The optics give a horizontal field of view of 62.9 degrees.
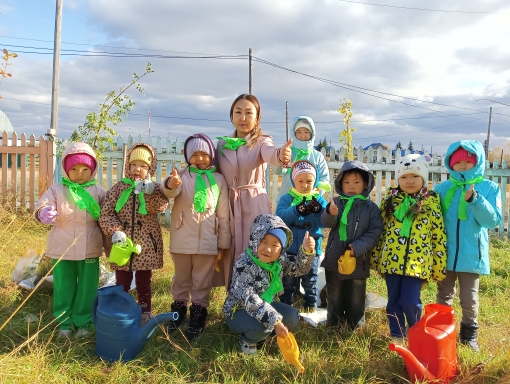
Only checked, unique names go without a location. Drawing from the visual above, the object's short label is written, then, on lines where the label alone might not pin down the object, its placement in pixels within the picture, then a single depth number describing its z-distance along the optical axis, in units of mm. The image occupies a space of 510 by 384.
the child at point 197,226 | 3066
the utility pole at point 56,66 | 8305
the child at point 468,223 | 2902
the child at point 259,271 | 2771
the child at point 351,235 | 3006
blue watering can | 2682
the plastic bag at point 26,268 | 4062
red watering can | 2398
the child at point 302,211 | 3295
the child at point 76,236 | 3111
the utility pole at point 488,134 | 33366
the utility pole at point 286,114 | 30377
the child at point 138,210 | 3078
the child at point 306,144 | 4270
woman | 3184
